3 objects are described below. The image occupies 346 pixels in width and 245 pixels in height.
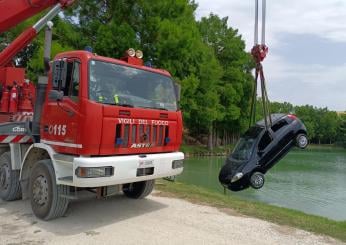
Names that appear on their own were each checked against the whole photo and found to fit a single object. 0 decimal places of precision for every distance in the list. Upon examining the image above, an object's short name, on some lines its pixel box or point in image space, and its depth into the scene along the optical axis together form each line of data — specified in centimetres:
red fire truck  613
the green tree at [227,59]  4866
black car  1037
